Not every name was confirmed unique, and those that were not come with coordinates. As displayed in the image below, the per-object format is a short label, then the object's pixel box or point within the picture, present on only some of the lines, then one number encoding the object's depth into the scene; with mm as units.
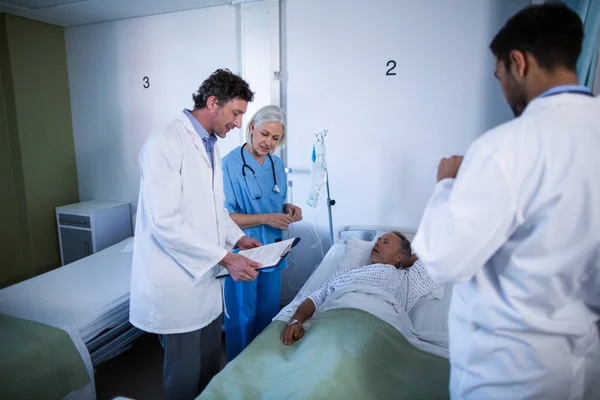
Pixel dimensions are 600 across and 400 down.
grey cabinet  3172
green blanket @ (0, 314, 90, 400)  1537
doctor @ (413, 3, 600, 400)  734
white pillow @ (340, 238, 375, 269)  2164
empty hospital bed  1840
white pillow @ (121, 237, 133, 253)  2847
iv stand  2457
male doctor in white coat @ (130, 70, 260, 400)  1389
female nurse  2072
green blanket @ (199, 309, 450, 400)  1195
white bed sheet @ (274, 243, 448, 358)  1520
